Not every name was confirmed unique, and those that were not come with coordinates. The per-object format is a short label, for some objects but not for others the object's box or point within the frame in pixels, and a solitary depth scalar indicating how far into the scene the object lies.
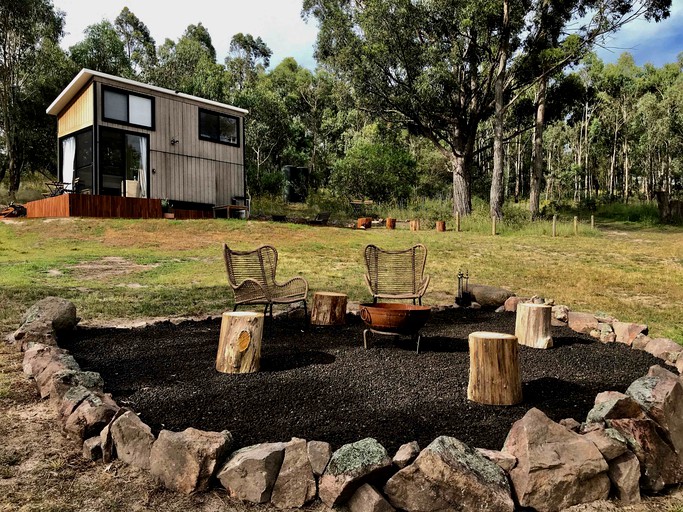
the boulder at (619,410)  2.51
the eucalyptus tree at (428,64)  18.89
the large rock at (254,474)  2.18
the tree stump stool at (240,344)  3.78
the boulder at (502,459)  2.24
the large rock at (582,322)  5.27
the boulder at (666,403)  2.48
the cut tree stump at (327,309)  5.59
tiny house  15.34
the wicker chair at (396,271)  6.03
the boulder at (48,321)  4.35
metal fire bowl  4.19
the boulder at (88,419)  2.67
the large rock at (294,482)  2.16
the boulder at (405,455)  2.18
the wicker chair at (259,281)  5.35
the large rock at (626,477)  2.25
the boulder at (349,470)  2.10
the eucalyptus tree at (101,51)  25.77
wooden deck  13.96
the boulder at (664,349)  4.23
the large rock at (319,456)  2.21
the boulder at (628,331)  4.76
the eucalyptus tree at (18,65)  22.56
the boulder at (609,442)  2.30
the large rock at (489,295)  6.65
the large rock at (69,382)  3.17
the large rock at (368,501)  2.06
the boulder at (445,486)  2.08
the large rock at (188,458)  2.24
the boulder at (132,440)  2.44
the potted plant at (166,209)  15.75
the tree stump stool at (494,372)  3.23
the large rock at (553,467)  2.15
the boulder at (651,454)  2.32
